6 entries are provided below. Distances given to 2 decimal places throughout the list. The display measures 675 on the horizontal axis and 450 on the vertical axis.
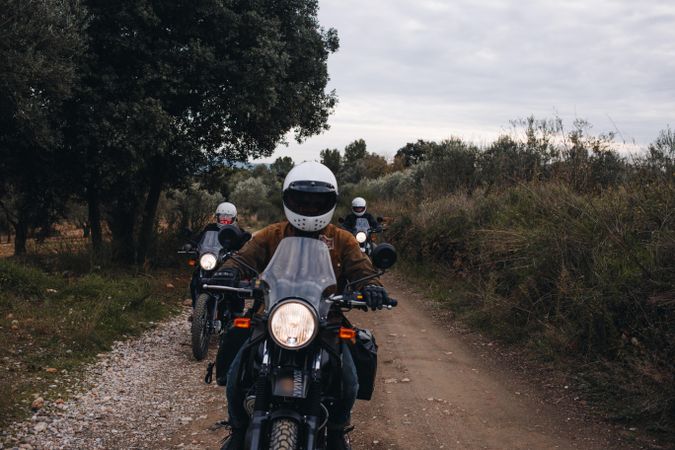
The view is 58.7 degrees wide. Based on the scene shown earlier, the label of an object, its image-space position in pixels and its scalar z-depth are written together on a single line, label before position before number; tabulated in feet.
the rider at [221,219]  28.43
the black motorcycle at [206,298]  25.30
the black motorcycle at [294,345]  9.61
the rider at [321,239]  11.57
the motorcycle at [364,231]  43.37
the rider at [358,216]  44.66
